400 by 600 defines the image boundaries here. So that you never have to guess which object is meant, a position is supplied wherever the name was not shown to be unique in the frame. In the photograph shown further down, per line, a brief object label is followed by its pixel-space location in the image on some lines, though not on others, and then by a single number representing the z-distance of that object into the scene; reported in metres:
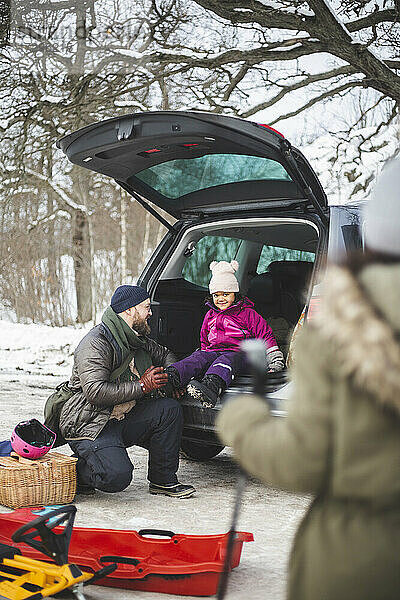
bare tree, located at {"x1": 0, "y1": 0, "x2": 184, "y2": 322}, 13.11
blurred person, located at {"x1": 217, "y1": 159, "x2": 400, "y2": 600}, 1.49
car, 4.30
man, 4.38
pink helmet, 4.27
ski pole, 1.88
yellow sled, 2.84
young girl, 4.64
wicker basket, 4.13
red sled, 3.12
